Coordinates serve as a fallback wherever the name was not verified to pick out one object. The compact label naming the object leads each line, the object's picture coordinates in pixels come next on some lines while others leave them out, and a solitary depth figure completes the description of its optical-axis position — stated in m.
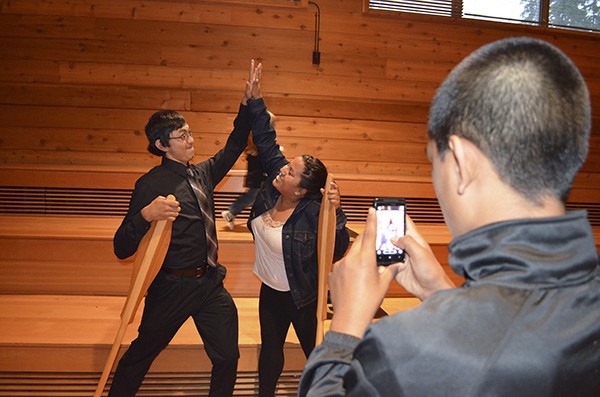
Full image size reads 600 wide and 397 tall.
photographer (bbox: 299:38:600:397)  0.65
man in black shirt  2.77
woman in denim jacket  3.02
